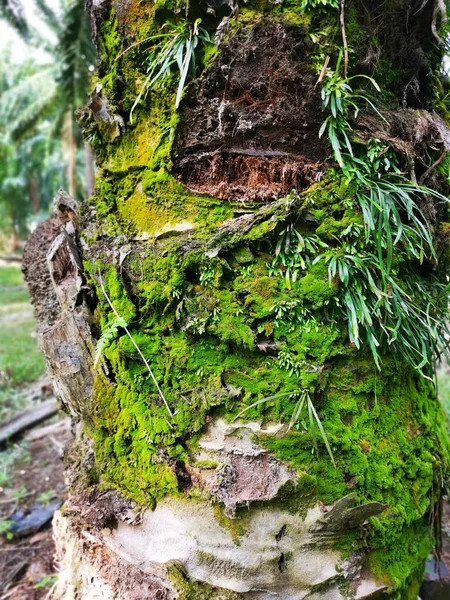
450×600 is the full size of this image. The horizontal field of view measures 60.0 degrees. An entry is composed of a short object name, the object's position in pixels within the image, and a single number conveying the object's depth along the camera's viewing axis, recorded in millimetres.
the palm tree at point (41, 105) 8638
